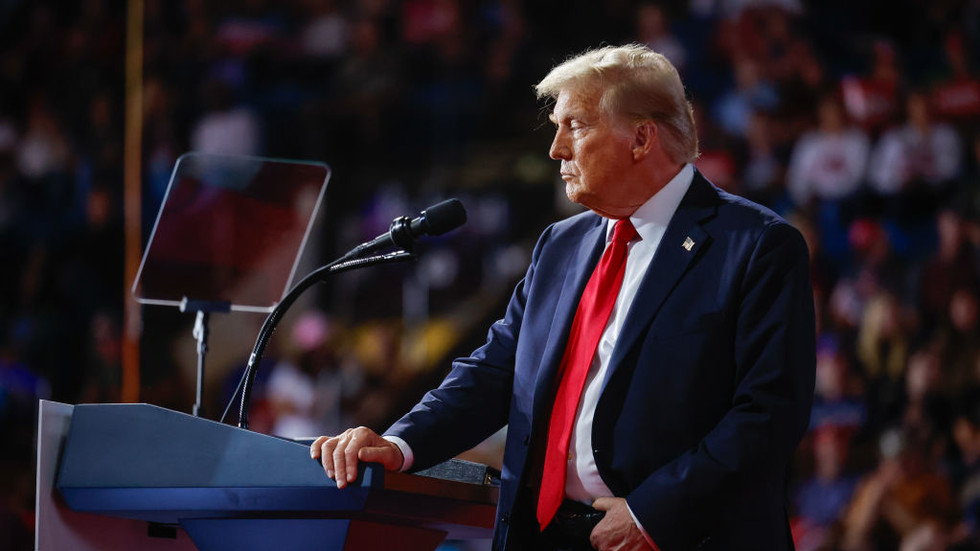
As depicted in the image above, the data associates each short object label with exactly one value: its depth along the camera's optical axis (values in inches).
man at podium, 342.0
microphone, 349.2
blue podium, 339.8
